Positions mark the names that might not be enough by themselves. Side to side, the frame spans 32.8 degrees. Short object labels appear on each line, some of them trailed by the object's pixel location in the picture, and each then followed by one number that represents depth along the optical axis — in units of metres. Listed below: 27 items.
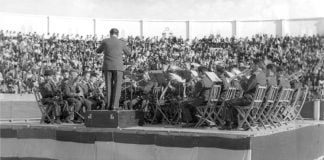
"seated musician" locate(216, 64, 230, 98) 12.05
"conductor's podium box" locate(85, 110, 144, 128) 10.81
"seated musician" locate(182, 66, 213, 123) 11.72
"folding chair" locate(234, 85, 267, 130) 10.70
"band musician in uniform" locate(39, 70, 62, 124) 13.41
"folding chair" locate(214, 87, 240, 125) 11.55
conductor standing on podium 11.34
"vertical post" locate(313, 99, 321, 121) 18.09
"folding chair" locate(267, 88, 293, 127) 11.83
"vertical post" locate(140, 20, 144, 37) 34.38
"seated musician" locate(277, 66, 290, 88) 12.58
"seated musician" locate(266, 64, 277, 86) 11.95
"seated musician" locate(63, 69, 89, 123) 13.62
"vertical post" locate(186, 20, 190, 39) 34.84
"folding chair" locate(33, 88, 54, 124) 13.36
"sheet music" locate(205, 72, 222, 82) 11.99
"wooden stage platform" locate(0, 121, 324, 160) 9.19
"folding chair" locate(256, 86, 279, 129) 11.17
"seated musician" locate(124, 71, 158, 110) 13.41
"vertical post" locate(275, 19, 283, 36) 34.12
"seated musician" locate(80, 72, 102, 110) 13.94
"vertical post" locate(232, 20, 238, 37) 34.74
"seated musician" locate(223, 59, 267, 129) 11.00
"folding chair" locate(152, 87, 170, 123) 12.96
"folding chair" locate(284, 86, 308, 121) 13.71
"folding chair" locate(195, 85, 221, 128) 11.52
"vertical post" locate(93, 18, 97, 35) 33.11
